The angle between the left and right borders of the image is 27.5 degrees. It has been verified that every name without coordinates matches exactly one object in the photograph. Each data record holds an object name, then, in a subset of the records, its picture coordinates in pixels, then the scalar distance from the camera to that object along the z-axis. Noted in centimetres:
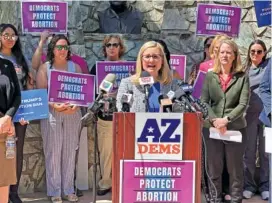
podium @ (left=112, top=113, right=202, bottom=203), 376
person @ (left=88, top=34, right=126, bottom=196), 595
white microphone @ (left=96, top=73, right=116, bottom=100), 400
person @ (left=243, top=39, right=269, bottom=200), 592
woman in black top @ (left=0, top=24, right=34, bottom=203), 537
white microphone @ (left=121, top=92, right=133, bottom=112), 394
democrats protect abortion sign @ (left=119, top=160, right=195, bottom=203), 376
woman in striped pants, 562
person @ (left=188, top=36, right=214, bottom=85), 628
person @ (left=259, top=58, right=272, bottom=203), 531
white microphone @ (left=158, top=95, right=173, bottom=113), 392
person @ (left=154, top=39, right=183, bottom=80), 550
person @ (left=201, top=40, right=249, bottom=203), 509
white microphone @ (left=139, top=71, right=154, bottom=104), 403
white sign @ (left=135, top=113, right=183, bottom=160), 375
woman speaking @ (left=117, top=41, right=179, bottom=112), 425
